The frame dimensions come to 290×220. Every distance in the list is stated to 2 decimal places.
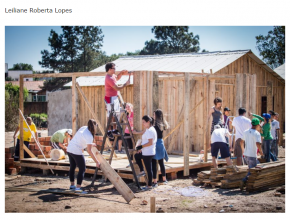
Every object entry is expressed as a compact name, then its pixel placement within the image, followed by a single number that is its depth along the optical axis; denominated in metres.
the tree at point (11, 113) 22.73
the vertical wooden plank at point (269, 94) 14.77
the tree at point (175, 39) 43.38
